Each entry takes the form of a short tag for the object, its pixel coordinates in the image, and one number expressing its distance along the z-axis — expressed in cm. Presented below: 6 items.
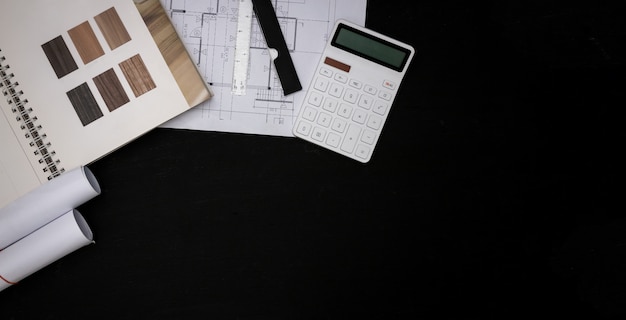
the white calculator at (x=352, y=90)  67
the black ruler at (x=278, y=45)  67
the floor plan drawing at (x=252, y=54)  67
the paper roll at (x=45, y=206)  63
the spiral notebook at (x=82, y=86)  65
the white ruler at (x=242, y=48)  68
